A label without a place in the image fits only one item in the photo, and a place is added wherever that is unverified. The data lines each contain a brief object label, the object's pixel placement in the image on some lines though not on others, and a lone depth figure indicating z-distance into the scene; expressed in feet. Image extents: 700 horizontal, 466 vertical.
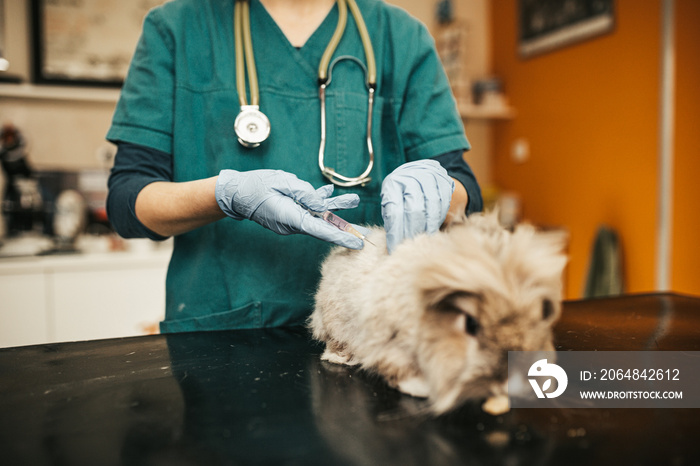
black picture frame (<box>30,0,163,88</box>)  9.41
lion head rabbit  2.04
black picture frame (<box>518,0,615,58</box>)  10.20
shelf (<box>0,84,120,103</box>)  8.90
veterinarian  3.59
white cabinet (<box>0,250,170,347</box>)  7.66
